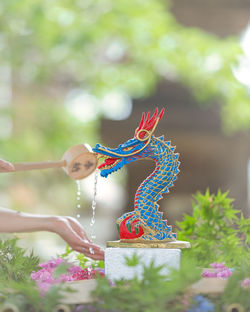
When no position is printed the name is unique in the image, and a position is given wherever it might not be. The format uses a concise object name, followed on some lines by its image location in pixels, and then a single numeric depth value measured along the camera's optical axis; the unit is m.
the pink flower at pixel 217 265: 2.61
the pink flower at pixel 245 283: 2.28
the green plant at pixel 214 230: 2.73
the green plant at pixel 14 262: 2.47
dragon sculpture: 2.51
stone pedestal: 2.43
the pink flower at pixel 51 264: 2.63
